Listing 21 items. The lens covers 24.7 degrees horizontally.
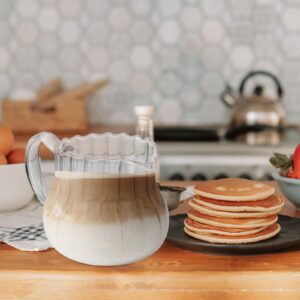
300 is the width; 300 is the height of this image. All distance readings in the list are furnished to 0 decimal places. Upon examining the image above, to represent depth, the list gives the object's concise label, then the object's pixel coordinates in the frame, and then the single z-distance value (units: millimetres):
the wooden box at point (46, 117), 2682
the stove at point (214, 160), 2133
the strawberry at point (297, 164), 1072
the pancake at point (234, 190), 835
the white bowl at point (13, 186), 1036
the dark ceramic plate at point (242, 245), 812
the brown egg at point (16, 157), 1084
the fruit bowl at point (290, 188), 1057
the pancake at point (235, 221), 828
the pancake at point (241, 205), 830
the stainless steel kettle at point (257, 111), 2471
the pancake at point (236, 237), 822
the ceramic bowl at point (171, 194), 1075
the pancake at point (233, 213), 830
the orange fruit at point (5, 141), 1091
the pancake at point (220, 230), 826
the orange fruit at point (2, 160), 1055
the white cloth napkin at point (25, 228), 864
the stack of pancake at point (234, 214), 827
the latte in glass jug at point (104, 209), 750
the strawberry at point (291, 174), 1078
